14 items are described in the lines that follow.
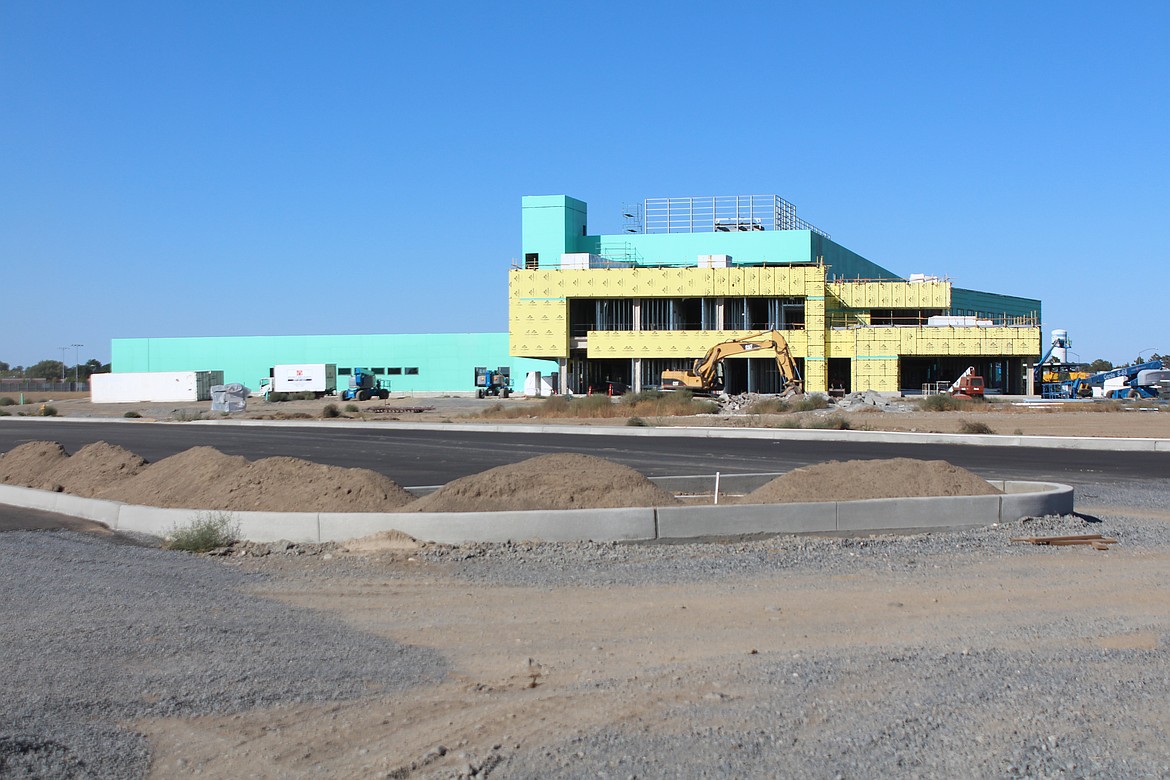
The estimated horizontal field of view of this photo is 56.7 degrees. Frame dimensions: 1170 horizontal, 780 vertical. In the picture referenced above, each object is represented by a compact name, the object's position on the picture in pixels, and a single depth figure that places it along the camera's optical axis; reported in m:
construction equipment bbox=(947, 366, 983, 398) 60.59
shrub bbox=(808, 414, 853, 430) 37.53
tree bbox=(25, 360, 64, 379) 196.88
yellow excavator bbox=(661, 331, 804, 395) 64.81
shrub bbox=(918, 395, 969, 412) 53.00
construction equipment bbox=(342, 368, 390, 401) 81.94
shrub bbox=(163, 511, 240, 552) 12.09
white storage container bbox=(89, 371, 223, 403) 85.81
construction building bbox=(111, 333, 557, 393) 97.50
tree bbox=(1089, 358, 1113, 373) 171.34
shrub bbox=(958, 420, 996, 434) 34.23
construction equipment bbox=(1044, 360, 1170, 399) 67.12
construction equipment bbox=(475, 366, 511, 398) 82.69
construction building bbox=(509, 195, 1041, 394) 74.31
